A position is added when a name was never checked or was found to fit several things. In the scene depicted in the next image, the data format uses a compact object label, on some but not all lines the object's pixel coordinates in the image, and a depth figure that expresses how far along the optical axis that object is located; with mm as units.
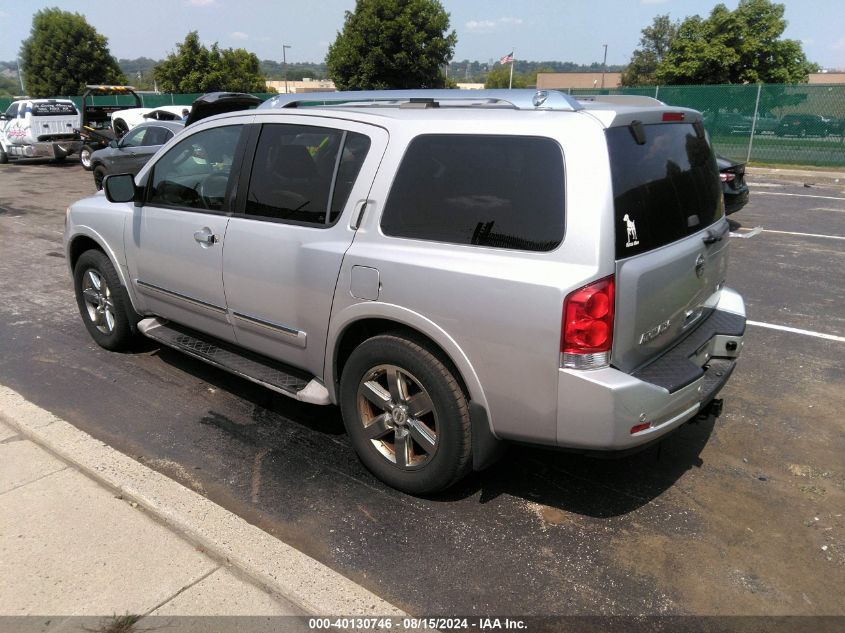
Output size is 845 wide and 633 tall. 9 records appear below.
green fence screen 18312
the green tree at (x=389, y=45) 32344
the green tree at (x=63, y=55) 40844
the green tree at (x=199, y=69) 36344
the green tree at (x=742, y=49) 29969
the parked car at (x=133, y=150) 13711
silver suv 2691
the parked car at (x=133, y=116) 17539
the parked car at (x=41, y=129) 19891
